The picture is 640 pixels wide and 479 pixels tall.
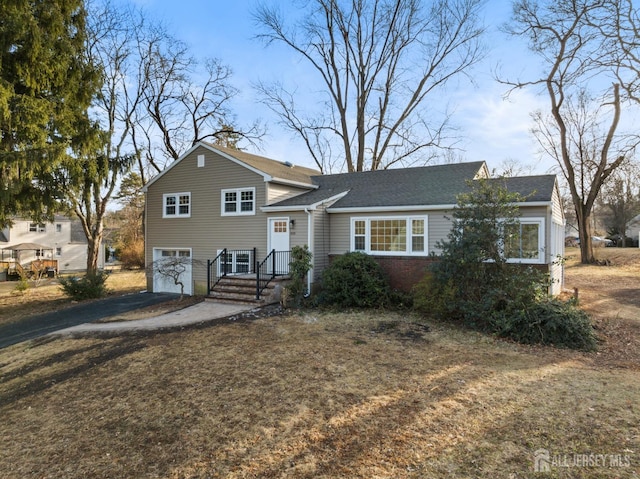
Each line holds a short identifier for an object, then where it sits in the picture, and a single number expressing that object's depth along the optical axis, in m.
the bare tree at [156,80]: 19.95
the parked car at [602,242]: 37.06
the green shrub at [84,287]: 14.97
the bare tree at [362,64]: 25.39
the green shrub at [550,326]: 7.50
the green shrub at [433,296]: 9.33
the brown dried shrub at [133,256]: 31.62
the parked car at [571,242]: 47.12
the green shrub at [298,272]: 11.68
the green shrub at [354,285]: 11.16
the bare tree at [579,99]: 20.05
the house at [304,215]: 11.76
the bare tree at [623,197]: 33.78
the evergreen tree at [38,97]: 10.47
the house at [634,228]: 40.10
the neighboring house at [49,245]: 32.03
